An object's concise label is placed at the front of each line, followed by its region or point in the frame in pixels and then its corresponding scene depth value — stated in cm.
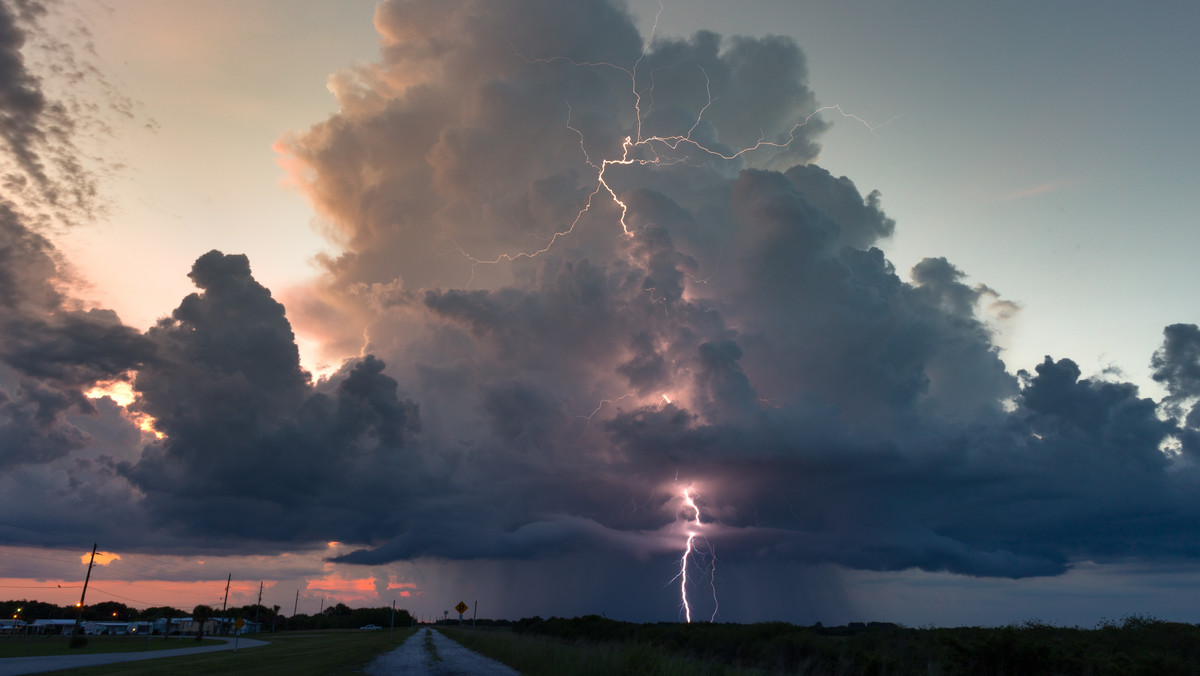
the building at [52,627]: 15375
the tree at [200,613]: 13854
